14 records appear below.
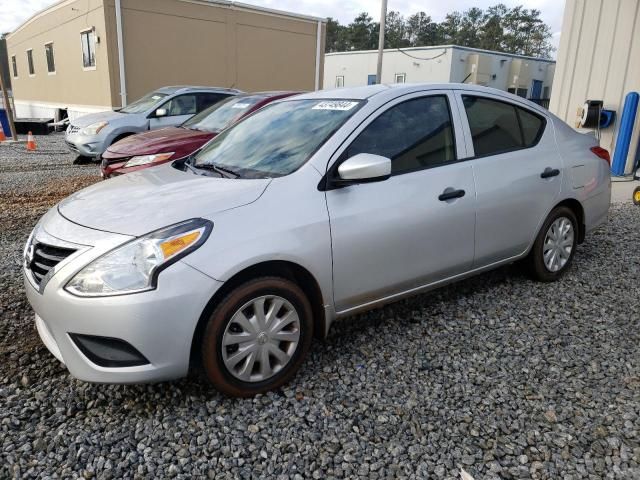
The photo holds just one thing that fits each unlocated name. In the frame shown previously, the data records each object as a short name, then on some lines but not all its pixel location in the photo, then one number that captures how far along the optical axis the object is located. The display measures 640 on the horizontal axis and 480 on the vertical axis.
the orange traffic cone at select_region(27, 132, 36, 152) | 13.10
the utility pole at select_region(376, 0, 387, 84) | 17.73
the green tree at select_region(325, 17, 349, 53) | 69.25
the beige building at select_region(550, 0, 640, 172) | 8.08
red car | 6.16
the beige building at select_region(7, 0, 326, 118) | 16.53
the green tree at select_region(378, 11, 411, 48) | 73.43
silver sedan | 2.36
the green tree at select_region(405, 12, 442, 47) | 74.06
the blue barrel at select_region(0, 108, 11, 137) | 16.25
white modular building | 27.66
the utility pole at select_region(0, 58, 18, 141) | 14.70
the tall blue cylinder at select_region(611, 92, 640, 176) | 8.15
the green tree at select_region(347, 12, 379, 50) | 67.38
